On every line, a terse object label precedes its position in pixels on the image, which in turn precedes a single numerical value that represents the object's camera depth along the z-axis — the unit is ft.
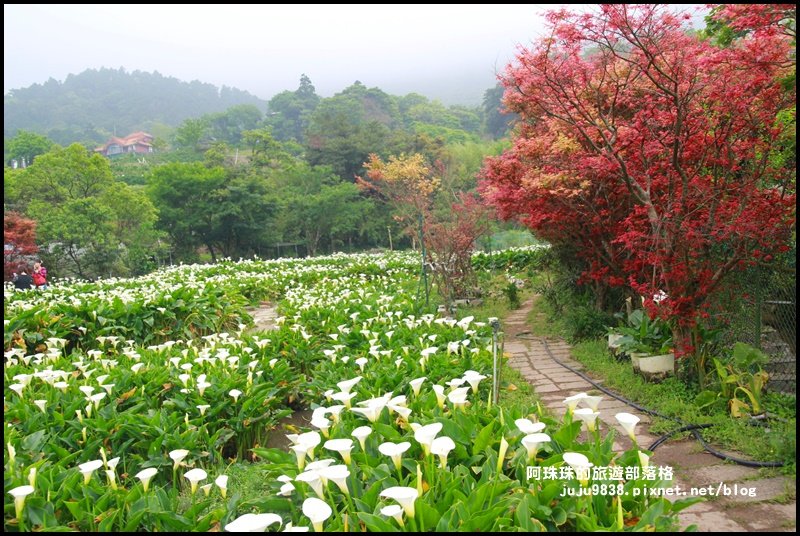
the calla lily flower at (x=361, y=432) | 7.85
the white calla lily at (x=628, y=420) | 7.22
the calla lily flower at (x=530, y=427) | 7.29
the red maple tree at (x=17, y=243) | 42.29
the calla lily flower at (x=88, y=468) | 7.82
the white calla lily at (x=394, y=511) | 6.04
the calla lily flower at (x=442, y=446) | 7.20
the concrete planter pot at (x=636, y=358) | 15.84
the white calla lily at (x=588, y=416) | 7.50
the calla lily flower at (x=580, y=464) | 6.71
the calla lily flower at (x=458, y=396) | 9.01
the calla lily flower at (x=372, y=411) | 8.45
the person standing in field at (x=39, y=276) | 41.10
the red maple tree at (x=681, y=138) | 13.01
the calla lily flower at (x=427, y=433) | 7.23
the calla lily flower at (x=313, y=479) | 6.65
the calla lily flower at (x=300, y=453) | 7.77
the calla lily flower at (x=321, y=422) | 8.57
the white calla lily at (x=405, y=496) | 6.08
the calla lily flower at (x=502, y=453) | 7.56
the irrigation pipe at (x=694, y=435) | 10.08
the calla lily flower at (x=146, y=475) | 7.57
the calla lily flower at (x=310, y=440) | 7.63
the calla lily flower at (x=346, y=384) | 9.82
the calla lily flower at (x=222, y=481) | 7.71
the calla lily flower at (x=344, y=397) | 9.63
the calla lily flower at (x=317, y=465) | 7.16
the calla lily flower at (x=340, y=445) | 7.33
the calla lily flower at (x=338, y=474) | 6.54
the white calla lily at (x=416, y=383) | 10.06
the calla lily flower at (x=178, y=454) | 8.52
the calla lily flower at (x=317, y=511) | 6.01
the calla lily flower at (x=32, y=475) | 7.97
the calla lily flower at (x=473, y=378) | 9.78
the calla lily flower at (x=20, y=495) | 7.13
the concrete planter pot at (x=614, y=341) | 17.90
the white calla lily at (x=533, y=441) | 7.06
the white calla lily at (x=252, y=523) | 5.65
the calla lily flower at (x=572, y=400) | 8.13
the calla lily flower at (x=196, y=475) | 7.38
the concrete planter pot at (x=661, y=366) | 15.35
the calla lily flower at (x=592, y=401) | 8.16
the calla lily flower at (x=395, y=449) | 7.34
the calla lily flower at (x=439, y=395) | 9.70
